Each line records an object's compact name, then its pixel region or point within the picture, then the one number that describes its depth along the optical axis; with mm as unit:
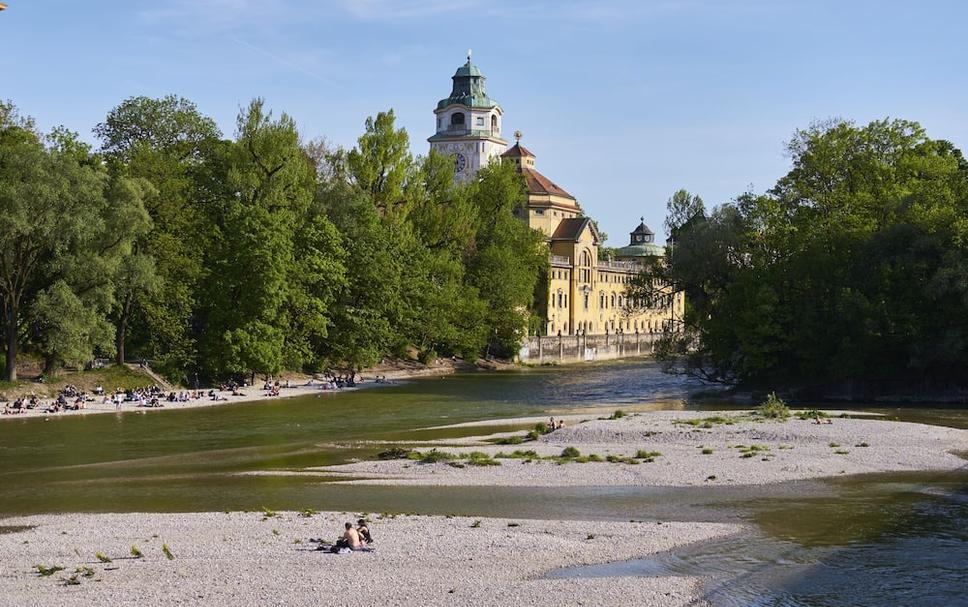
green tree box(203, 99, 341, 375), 79625
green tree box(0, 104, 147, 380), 64938
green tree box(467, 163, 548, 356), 113188
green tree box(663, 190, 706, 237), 138750
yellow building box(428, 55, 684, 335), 146750
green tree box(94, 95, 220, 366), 74938
